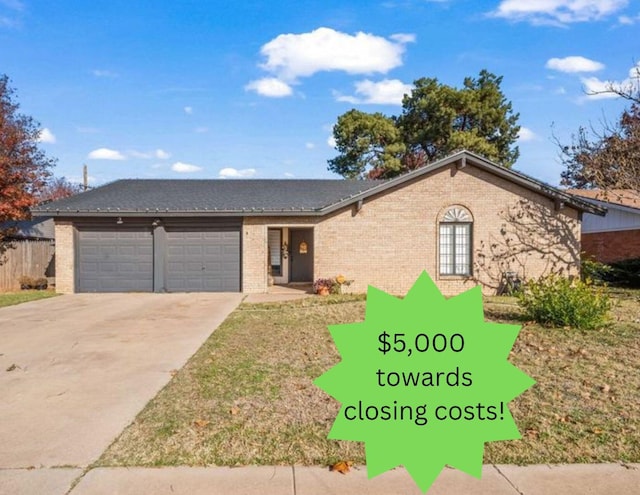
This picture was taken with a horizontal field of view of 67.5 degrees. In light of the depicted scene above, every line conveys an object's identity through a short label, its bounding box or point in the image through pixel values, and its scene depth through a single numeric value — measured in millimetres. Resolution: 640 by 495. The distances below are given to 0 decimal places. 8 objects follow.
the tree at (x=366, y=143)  33750
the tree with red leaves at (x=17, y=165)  18984
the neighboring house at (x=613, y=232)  20531
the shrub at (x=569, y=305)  8648
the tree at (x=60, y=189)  43122
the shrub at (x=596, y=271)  16750
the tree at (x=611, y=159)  13570
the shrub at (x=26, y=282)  17547
